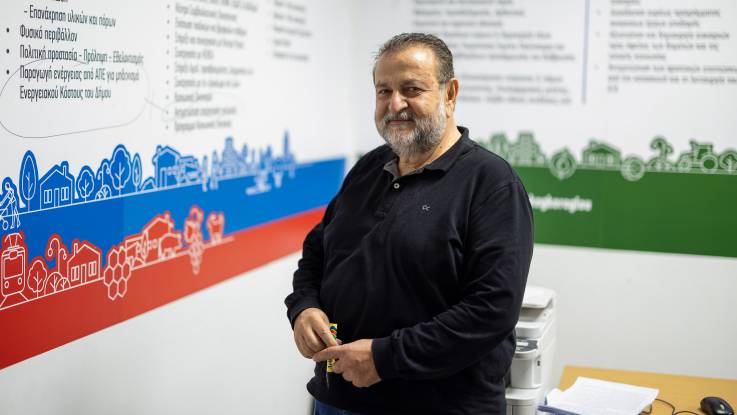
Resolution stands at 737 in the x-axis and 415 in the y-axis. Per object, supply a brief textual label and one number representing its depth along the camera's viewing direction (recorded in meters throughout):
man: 1.55
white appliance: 2.19
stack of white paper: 2.03
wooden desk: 2.19
